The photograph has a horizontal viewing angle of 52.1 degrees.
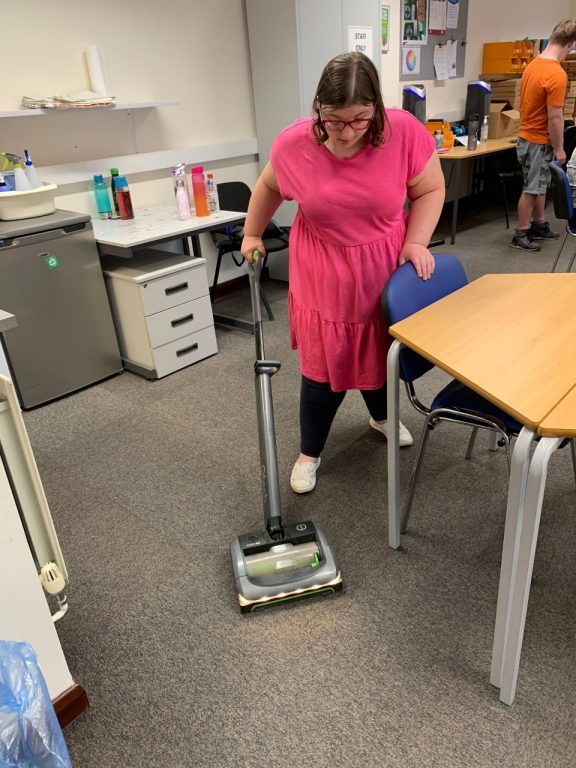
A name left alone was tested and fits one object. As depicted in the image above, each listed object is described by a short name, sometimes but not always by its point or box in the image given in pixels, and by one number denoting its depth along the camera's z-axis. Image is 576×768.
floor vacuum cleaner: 1.63
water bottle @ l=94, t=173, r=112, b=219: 3.17
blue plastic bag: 0.94
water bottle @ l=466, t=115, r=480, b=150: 4.96
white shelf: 2.68
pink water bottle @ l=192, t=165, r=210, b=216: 3.21
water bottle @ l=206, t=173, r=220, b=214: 3.25
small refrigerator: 2.58
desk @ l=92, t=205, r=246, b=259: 2.76
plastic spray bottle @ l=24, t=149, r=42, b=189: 2.70
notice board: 5.02
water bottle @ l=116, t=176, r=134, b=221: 3.17
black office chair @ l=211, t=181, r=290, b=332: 3.60
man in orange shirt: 4.00
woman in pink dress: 1.46
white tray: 2.63
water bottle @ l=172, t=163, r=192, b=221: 3.14
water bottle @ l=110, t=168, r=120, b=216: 3.17
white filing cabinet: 2.90
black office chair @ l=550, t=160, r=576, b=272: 3.21
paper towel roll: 2.99
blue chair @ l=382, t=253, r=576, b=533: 1.55
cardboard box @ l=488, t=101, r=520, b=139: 5.46
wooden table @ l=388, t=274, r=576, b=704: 1.17
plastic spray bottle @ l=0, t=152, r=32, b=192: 2.64
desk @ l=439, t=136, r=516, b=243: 4.71
